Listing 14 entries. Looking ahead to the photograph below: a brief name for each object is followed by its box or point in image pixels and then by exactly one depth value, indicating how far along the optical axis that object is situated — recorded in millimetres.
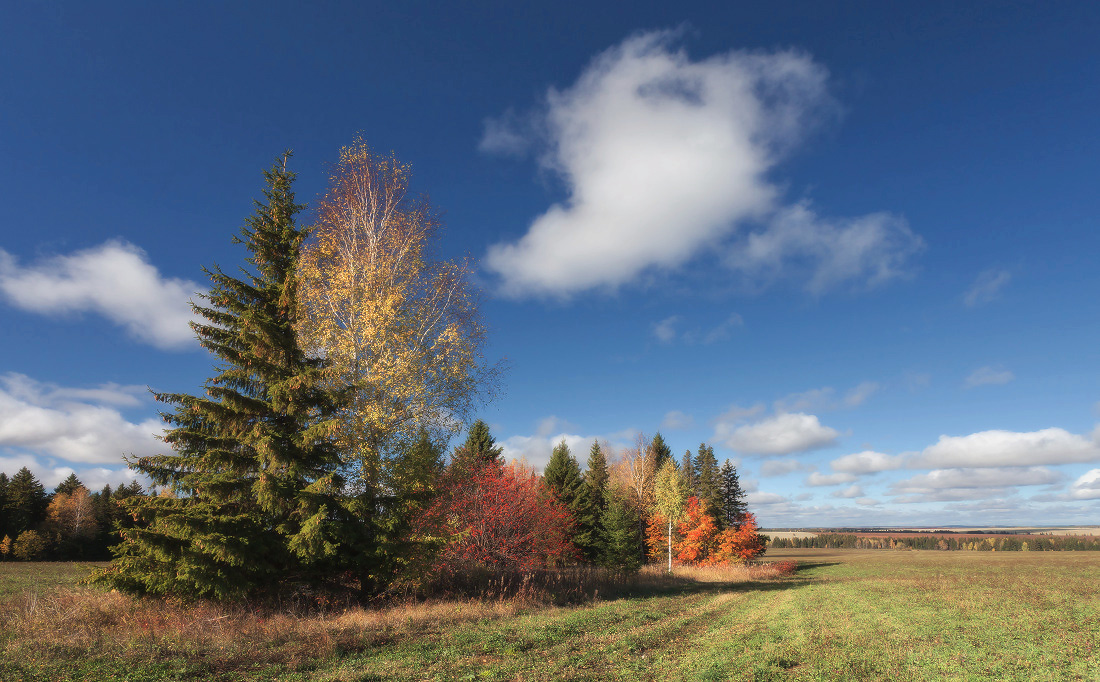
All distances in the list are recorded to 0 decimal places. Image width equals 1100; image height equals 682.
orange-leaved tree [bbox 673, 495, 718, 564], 43719
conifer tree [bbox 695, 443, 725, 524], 51031
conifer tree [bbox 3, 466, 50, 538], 58094
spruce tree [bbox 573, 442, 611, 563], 43797
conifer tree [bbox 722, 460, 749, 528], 53438
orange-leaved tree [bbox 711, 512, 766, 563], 43312
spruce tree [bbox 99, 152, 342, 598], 12289
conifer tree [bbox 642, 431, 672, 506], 52562
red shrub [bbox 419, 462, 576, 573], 16828
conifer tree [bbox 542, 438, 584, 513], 45719
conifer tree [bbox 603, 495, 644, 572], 35281
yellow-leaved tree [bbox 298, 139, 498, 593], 14812
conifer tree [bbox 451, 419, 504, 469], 38025
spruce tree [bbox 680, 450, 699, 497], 60991
